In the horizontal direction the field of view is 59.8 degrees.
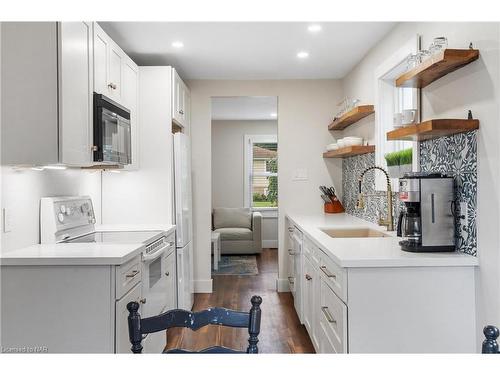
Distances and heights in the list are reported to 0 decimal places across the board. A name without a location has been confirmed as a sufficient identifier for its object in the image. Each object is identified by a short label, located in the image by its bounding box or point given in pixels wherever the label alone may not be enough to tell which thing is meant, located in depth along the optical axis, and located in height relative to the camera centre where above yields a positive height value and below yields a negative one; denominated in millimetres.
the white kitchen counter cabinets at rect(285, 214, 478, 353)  1999 -535
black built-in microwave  2648 +377
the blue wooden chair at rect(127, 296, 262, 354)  1234 -389
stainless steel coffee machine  2152 -127
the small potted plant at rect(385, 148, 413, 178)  2881 +178
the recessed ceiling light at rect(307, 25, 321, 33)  3225 +1208
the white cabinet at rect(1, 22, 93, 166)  2172 +485
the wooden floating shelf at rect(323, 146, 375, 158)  3738 +342
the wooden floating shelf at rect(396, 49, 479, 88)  2008 +596
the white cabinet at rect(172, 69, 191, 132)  3928 +854
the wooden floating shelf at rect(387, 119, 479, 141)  2012 +286
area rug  6066 -1149
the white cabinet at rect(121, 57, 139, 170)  3393 +744
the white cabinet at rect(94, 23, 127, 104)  2746 +846
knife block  4746 -205
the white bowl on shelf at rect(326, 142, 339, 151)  4395 +430
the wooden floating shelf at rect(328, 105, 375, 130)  3639 +660
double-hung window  8320 +361
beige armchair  7258 -787
